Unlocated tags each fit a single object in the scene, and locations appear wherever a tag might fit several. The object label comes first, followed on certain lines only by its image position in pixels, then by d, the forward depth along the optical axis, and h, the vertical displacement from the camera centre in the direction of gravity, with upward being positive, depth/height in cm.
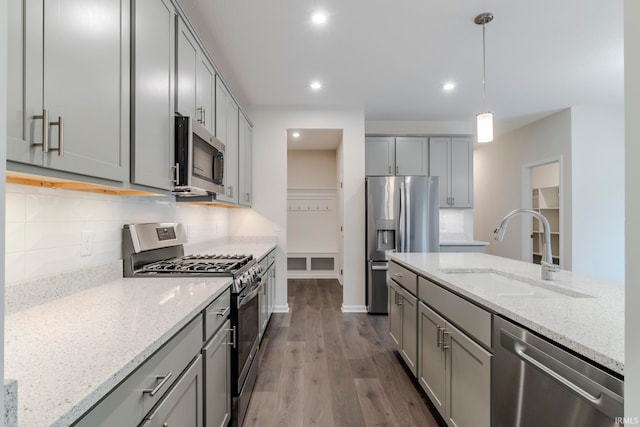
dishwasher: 79 -52
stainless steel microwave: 170 +35
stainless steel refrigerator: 390 -8
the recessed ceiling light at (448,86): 339 +147
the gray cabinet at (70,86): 78 +40
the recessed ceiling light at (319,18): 222 +148
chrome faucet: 164 -16
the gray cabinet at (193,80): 173 +87
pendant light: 217 +68
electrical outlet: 144 -13
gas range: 174 -31
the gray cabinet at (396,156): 454 +90
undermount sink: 144 -38
